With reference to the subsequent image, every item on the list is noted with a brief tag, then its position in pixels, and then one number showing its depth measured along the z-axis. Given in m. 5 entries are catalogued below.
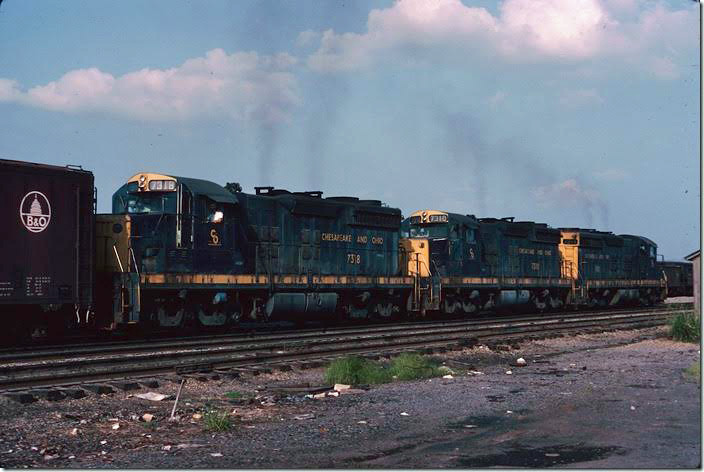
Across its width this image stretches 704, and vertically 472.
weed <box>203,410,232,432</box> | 9.50
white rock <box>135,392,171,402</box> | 11.80
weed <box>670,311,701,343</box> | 20.59
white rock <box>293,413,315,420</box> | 10.39
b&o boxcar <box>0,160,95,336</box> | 17.05
